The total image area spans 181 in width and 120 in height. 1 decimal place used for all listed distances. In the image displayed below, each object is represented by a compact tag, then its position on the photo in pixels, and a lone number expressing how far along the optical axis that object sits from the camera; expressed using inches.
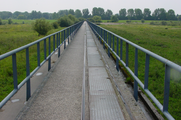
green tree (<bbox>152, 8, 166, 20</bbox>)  7175.7
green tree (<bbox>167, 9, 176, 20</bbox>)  6953.7
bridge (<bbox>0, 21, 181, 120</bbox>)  152.2
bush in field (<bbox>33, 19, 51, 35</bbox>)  1331.2
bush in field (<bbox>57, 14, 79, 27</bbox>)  2304.4
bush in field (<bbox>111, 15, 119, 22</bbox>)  6227.9
